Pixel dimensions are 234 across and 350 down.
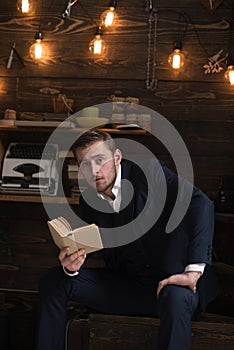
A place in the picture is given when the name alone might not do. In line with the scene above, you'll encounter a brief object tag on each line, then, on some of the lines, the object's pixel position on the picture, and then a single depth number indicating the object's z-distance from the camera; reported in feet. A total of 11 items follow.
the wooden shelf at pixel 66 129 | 14.03
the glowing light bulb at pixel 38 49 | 14.70
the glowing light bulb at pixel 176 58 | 14.39
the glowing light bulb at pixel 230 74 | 14.01
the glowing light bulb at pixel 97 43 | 14.61
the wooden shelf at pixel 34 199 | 13.92
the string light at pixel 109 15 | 14.26
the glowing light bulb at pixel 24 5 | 14.70
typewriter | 14.24
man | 10.52
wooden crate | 10.70
